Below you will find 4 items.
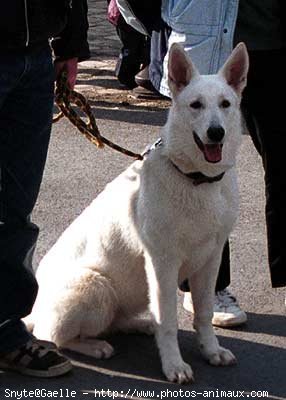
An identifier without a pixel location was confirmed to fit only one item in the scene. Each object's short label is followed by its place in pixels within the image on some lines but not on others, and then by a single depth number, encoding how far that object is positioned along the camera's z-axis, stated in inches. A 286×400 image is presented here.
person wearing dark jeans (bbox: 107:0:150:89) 494.6
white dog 230.0
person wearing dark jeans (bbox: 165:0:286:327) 245.5
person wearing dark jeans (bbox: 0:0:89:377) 212.5
